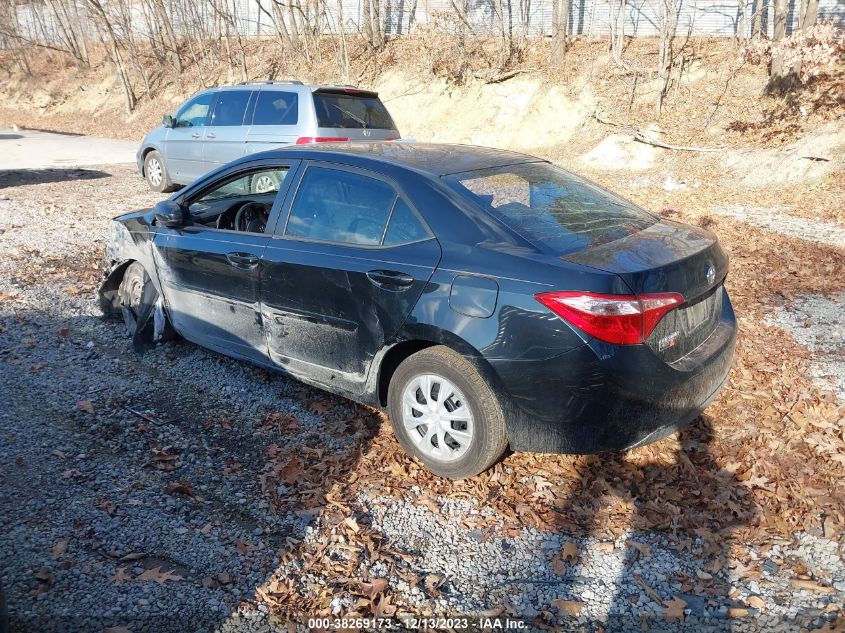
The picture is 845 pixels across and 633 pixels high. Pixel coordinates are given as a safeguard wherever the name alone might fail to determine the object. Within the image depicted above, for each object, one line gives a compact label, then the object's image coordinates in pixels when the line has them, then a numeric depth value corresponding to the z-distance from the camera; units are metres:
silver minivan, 10.09
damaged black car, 3.12
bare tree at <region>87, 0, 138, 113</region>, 28.83
